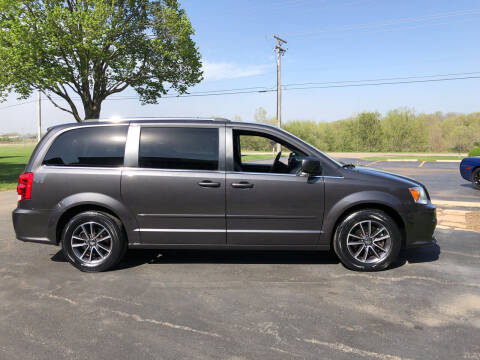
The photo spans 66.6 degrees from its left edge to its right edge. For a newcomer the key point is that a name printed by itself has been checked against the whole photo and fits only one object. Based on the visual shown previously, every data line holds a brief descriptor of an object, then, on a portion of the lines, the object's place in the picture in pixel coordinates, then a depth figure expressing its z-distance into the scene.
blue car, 11.17
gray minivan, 4.38
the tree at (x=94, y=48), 18.42
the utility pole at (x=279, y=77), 32.97
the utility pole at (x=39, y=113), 42.25
